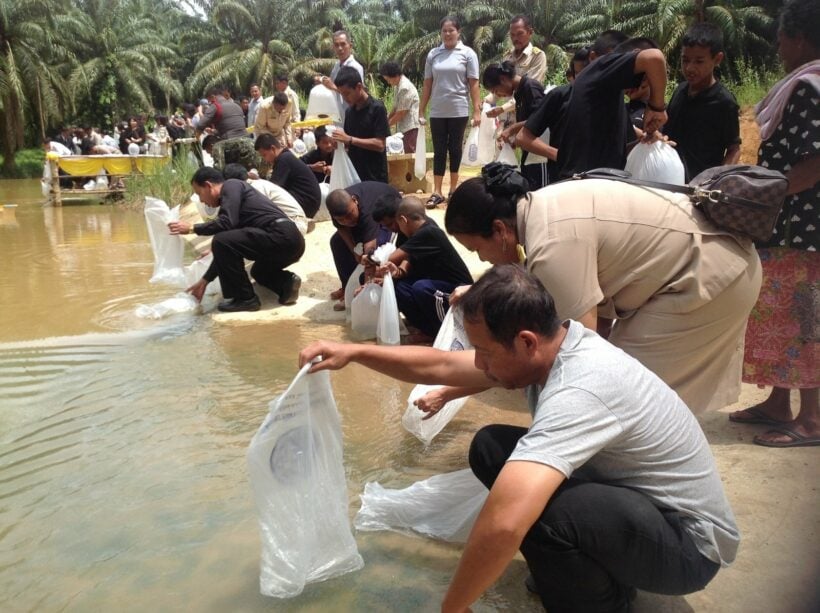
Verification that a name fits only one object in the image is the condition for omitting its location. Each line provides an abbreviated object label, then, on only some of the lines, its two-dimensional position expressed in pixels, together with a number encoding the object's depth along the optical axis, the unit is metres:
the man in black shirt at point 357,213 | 4.97
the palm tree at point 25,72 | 24.94
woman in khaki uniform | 2.12
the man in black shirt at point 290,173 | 6.70
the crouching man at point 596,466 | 1.55
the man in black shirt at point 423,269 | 4.43
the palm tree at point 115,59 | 31.64
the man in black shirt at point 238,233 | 5.57
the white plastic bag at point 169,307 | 5.40
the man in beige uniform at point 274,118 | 8.36
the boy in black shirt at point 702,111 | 3.41
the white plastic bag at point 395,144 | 8.27
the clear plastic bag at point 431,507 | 2.31
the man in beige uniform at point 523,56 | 5.67
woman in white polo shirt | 6.67
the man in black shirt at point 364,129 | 6.27
